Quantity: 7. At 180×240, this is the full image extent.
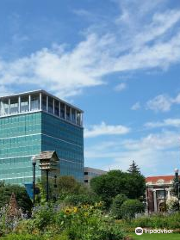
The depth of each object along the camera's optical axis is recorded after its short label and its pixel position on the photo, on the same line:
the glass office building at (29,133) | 104.25
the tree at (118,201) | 56.55
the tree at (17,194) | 56.15
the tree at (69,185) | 80.63
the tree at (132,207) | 48.94
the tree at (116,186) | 77.56
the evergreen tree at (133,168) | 104.88
